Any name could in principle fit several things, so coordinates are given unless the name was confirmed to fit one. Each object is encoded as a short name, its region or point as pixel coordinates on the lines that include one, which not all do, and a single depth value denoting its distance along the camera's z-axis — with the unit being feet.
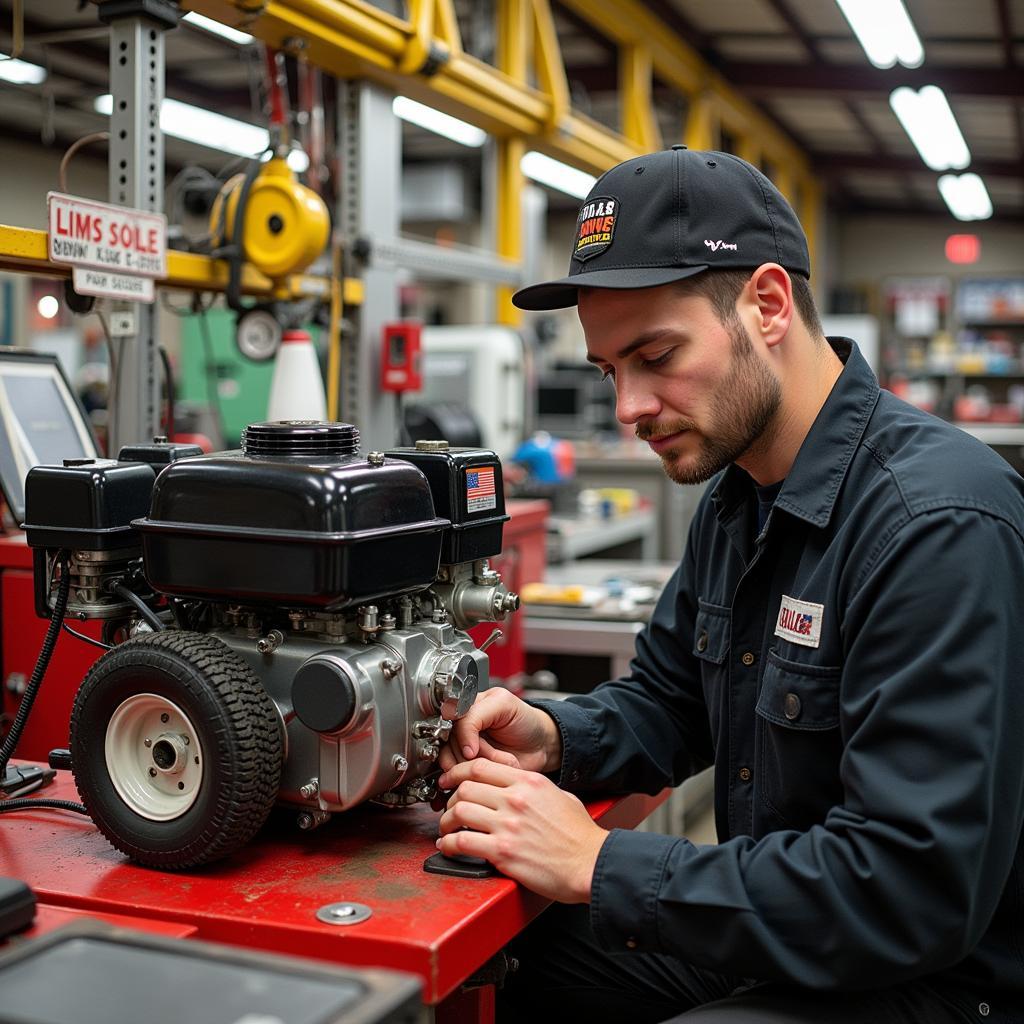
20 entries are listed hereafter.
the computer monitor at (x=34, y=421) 5.51
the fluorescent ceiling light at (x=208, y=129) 22.72
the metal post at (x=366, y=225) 9.32
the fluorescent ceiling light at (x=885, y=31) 17.42
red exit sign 37.70
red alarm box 9.39
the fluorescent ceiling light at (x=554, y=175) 21.71
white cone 7.48
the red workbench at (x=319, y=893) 3.13
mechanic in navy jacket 3.31
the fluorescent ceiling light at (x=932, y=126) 22.13
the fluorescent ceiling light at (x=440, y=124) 19.76
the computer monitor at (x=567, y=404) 19.97
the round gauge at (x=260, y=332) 8.15
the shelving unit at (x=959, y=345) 36.04
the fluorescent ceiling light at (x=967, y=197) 31.63
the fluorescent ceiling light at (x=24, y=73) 18.31
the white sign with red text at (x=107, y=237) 5.63
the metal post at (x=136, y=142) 6.30
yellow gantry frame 8.32
